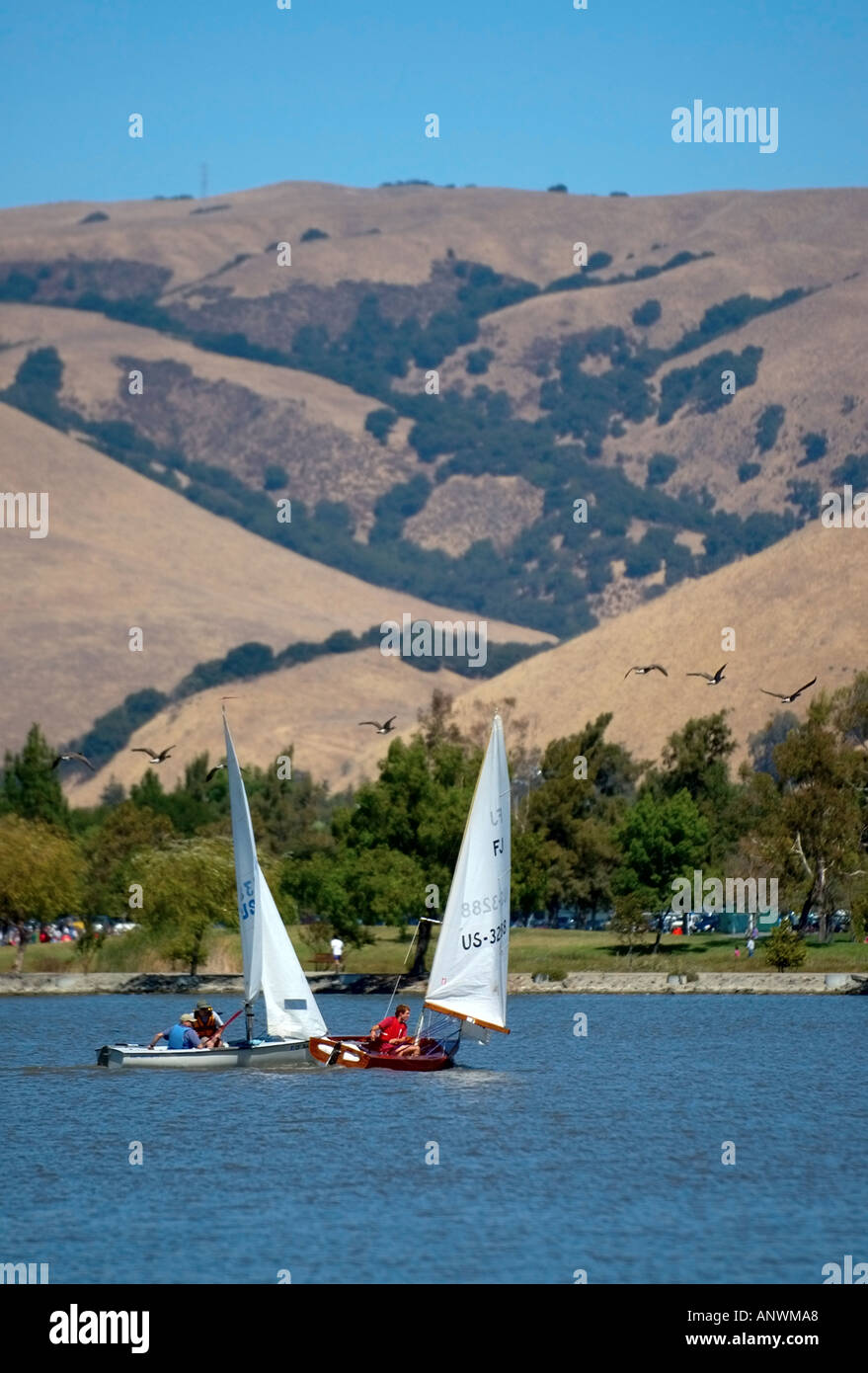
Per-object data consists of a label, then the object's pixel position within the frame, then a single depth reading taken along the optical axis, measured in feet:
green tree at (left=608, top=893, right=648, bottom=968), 319.47
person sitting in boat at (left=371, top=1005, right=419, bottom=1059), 183.73
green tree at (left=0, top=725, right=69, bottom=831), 448.24
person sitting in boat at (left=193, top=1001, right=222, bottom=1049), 184.14
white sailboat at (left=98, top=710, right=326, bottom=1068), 183.62
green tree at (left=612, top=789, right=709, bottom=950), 329.52
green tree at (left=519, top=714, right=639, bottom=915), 363.97
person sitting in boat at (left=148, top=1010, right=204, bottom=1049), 182.29
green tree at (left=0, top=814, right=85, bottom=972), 318.45
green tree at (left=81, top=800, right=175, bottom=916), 341.00
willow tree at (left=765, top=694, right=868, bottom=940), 315.37
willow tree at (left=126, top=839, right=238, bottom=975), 300.81
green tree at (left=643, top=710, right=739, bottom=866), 387.82
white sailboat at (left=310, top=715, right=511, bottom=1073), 183.21
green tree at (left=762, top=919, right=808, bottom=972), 292.40
